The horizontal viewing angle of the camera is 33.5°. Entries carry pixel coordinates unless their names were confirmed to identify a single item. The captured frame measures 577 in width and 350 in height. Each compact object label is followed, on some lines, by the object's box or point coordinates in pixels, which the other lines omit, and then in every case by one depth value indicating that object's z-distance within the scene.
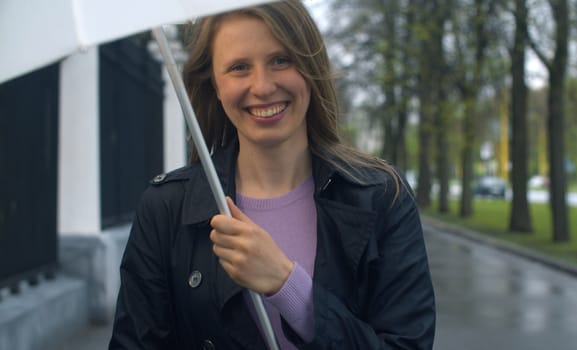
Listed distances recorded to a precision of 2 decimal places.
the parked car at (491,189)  60.28
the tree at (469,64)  24.06
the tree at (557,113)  17.69
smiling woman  1.99
